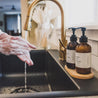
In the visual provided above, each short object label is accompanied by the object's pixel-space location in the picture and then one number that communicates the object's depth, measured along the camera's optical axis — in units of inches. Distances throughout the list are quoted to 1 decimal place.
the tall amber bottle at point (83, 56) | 17.1
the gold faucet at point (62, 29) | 25.1
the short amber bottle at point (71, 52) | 20.7
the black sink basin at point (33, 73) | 31.0
